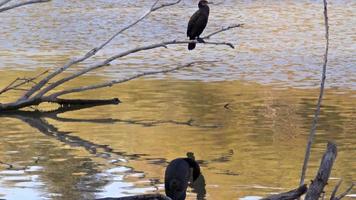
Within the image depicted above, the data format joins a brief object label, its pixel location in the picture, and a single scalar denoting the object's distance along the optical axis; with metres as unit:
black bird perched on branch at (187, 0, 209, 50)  23.66
